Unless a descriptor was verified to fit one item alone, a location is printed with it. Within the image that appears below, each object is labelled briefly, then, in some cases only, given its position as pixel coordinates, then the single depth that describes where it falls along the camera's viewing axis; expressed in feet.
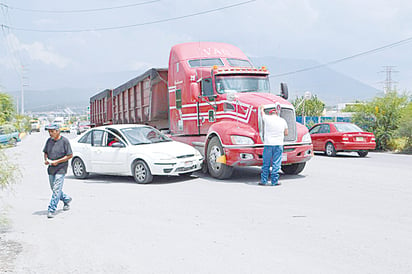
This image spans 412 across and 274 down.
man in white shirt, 32.37
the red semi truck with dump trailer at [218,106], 34.65
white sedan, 34.65
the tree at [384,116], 70.49
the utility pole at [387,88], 73.00
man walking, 24.20
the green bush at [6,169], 18.40
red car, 55.72
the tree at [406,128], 63.82
